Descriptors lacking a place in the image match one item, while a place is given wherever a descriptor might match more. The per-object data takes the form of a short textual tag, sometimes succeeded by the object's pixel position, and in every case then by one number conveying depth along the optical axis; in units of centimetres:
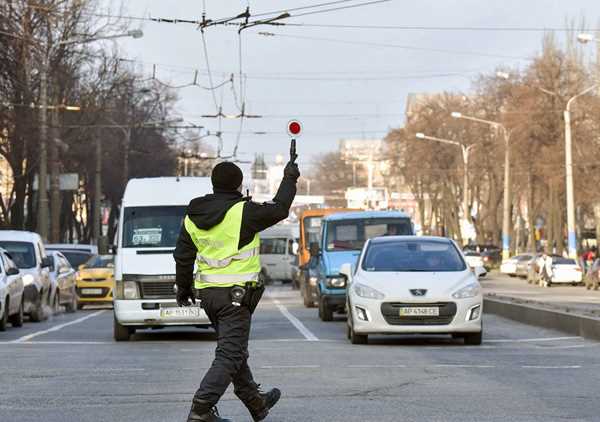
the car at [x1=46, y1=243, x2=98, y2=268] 4694
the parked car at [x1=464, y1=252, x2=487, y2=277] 7441
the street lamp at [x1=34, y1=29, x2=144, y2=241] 4866
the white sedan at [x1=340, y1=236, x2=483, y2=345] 2052
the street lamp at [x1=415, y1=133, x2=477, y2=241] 9406
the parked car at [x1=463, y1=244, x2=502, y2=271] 8793
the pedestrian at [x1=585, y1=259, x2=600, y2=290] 6016
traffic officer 1005
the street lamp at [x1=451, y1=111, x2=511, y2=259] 7914
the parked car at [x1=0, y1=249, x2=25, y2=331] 2589
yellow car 4081
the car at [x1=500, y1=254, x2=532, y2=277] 7950
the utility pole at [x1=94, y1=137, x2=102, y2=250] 6575
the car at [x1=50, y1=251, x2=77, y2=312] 3434
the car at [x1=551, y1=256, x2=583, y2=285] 6488
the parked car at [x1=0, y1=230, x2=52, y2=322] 3080
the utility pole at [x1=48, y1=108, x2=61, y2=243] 5222
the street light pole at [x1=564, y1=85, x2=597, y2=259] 6372
